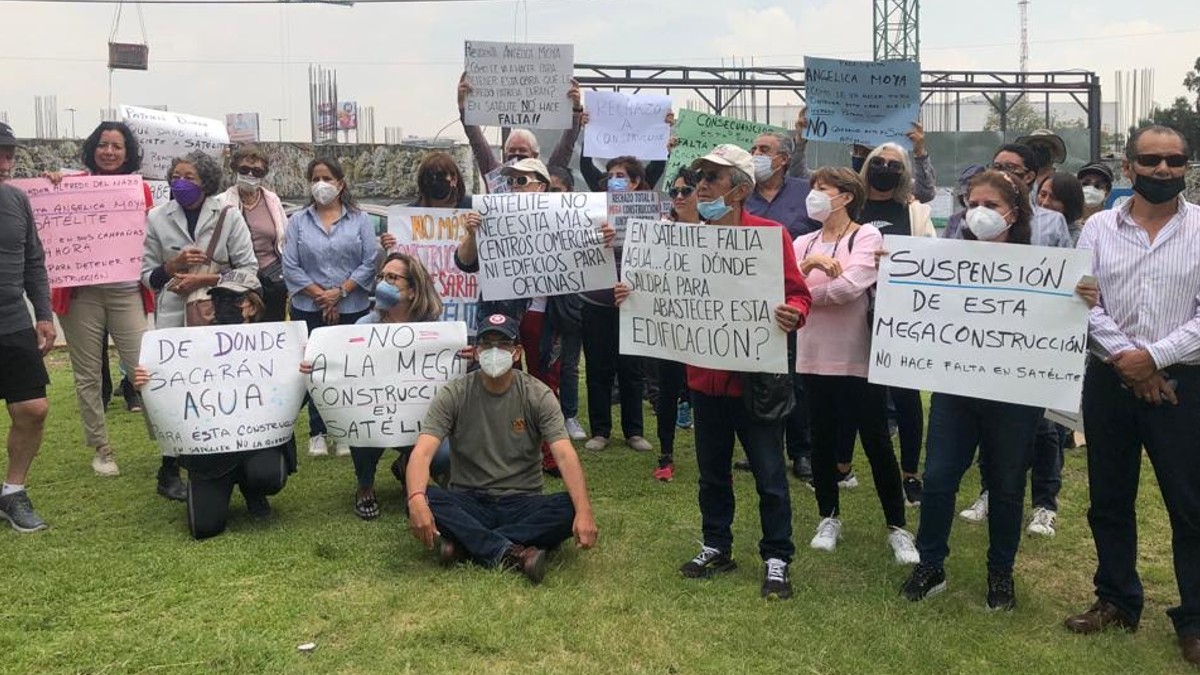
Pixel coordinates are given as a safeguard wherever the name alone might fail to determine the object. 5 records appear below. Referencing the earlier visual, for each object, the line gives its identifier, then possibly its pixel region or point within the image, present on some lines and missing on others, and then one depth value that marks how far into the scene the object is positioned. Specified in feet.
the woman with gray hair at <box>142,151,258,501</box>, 20.92
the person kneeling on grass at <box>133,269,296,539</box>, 18.12
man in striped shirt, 12.88
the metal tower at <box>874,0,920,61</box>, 138.41
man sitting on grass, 15.85
